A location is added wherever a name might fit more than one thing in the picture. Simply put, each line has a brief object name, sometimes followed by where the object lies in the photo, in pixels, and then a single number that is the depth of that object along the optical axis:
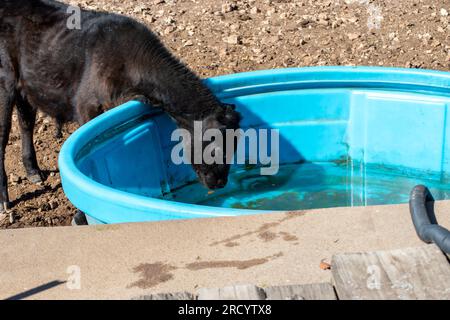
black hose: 5.19
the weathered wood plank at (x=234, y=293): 4.67
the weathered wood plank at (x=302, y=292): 4.66
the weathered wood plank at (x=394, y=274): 4.61
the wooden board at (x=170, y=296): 4.76
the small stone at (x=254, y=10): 14.52
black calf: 9.70
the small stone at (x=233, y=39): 13.63
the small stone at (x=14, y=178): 11.67
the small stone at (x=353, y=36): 13.49
